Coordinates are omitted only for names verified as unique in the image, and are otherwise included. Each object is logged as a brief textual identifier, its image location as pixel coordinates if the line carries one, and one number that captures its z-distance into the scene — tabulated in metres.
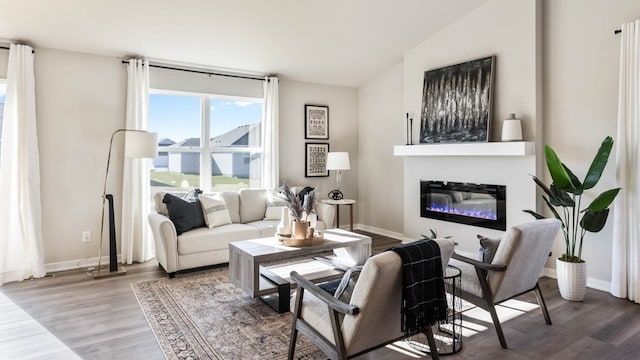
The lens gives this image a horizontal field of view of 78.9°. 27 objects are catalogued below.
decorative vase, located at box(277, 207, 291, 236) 3.71
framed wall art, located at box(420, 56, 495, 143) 4.49
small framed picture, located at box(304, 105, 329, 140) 6.38
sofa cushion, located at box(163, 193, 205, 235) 4.35
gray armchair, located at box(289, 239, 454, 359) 1.85
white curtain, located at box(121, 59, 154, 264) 4.69
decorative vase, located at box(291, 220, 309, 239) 3.56
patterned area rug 2.60
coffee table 3.28
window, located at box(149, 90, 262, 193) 5.23
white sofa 4.14
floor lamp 4.28
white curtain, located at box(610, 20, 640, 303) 3.41
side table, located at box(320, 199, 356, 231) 5.90
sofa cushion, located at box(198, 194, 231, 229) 4.62
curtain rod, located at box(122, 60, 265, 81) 5.00
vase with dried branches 3.41
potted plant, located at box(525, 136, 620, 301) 3.41
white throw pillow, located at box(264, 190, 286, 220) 5.24
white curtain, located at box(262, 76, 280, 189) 5.83
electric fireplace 4.50
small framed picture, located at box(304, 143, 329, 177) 6.41
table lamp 5.93
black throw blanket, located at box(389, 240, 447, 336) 1.92
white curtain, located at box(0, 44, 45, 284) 4.03
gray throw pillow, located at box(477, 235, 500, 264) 2.79
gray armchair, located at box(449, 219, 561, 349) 2.57
